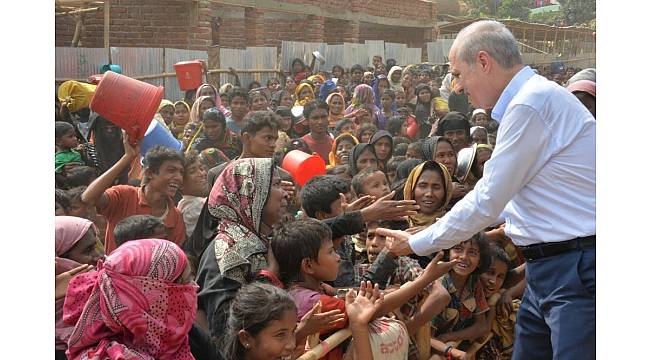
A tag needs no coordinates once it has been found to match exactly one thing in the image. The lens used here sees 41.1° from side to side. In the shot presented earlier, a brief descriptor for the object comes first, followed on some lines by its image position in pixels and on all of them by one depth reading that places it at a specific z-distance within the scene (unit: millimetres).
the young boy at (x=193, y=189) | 4793
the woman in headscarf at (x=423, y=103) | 11789
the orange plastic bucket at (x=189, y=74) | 10414
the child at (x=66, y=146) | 5352
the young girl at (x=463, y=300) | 3844
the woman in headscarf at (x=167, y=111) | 8495
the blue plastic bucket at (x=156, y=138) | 5574
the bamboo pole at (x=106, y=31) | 10352
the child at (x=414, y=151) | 6297
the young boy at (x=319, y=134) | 7695
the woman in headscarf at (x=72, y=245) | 2951
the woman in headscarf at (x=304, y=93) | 11430
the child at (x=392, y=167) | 5969
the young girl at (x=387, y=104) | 11423
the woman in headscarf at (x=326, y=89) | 12312
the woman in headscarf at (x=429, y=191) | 4230
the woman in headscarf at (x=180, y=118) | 8617
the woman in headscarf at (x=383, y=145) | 6791
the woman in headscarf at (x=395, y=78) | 14633
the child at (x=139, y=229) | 3529
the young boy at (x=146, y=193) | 4230
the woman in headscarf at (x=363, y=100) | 11009
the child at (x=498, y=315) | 4199
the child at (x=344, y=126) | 8656
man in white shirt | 2791
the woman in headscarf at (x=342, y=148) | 6867
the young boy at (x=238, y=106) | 8617
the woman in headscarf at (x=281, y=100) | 10688
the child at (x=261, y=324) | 2758
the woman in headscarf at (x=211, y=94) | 8929
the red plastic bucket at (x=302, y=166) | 5289
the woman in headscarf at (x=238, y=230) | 3133
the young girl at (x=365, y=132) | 8023
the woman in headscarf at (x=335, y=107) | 10094
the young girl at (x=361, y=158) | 5957
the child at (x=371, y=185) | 4562
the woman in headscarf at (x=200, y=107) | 8455
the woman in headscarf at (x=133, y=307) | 2525
